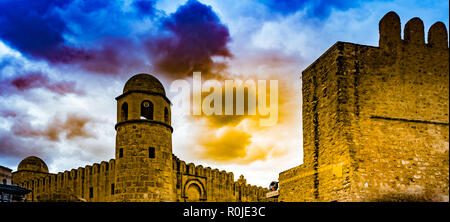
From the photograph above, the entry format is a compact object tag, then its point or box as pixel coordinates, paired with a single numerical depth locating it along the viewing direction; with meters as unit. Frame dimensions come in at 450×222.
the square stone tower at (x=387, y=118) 12.02
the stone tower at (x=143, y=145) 24.50
